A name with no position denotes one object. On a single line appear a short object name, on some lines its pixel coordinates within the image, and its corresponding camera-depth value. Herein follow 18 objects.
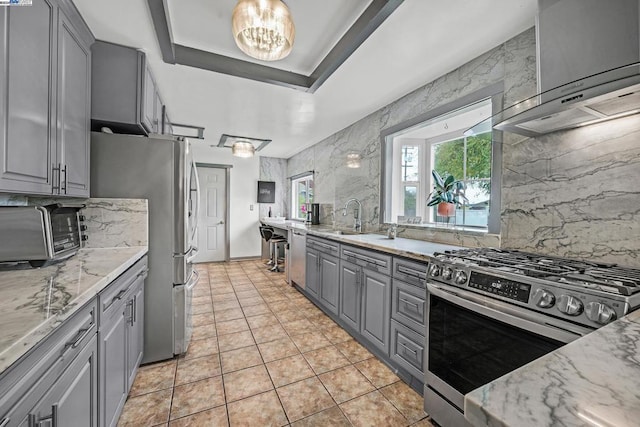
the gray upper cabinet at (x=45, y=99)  1.14
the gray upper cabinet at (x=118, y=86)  1.95
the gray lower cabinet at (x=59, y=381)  0.64
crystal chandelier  1.37
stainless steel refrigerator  1.98
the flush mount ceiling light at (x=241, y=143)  4.34
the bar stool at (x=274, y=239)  4.92
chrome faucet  3.44
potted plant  2.39
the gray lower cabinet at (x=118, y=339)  1.21
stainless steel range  0.96
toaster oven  1.28
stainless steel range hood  1.10
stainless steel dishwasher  3.54
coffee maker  4.59
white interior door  5.64
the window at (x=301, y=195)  5.56
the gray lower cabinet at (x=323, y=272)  2.74
